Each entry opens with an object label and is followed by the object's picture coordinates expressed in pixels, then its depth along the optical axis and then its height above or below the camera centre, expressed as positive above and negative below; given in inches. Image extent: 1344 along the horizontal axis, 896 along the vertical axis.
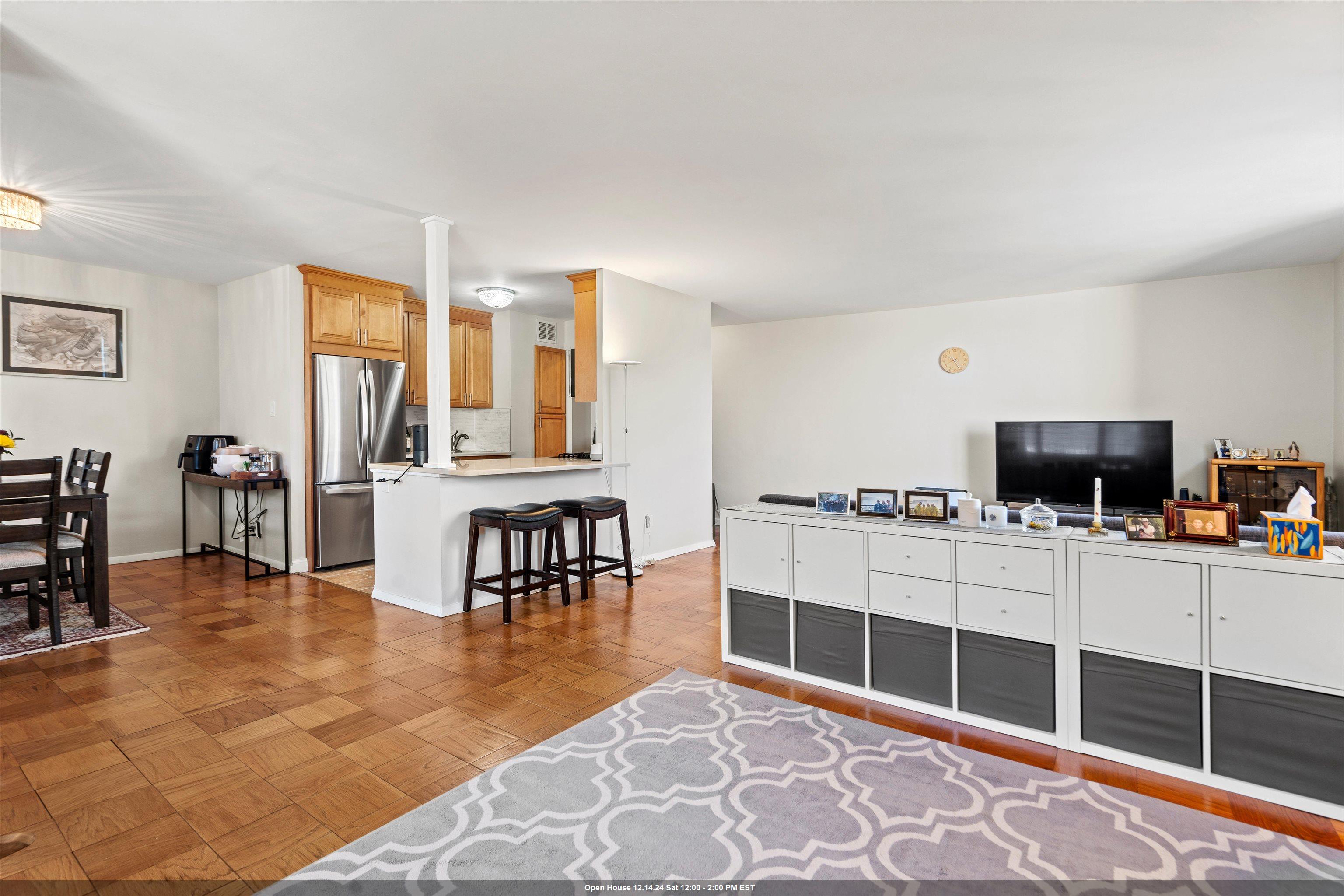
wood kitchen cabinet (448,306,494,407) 264.8 +39.1
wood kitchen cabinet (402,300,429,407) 247.8 +37.7
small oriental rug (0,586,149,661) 132.0 -40.8
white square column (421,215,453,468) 165.8 +24.8
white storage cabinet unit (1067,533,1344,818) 73.5 -28.2
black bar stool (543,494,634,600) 173.5 -20.1
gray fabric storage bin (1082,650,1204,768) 80.4 -35.3
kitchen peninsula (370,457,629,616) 159.5 -18.9
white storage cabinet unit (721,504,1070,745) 91.4 -27.6
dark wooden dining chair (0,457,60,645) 127.2 -16.7
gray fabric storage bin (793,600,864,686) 108.3 -35.1
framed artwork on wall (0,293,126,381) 195.6 +36.5
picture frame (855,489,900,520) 109.6 -10.3
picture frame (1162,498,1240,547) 81.9 -10.7
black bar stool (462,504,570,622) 151.9 -22.0
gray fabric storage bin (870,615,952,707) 99.3 -35.2
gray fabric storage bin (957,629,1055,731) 90.6 -35.3
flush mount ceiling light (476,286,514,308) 220.8 +53.4
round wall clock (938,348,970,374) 261.9 +35.2
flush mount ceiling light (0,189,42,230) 141.3 +55.3
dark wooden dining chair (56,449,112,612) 143.3 -20.2
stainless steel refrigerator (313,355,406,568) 209.6 +2.3
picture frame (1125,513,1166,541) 86.3 -11.8
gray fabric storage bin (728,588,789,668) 117.0 -34.8
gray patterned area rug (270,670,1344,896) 62.8 -43.4
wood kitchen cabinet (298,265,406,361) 209.9 +47.2
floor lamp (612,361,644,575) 214.7 +16.8
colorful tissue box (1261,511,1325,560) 74.7 -11.6
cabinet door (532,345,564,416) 298.8 +33.2
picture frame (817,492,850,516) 113.9 -10.7
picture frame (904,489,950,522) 103.6 -10.4
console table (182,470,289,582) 196.4 -11.7
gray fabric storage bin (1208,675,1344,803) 72.9 -35.6
